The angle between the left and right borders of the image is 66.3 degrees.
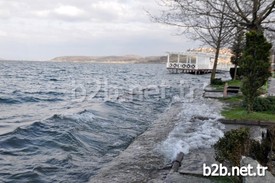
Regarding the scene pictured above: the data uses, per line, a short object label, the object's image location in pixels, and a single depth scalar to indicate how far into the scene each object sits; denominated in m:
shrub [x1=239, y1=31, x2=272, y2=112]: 8.36
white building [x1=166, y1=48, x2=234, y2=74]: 45.17
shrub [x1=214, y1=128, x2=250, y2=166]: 3.97
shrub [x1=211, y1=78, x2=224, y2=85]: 18.71
